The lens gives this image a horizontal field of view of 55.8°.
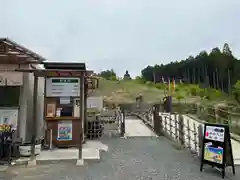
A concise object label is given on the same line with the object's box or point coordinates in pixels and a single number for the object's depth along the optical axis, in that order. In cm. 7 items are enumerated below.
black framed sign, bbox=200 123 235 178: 451
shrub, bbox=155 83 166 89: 3887
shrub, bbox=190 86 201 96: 3326
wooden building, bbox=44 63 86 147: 696
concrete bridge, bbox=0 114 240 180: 455
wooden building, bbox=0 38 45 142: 626
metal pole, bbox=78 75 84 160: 627
